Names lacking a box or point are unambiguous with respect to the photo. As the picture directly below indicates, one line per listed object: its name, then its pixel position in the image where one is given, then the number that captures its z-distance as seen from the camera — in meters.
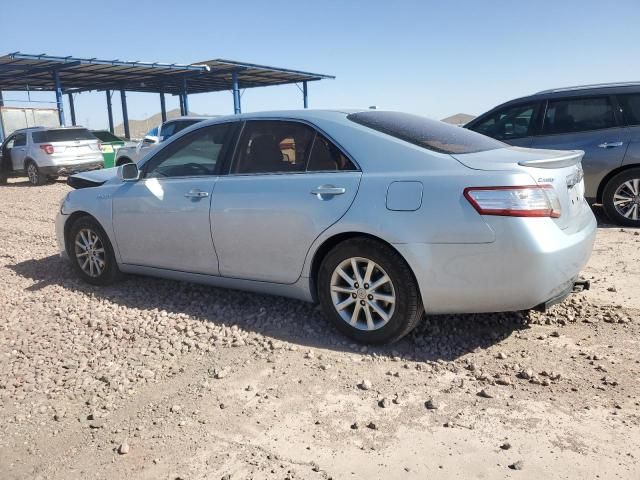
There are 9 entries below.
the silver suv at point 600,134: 6.90
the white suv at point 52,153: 14.91
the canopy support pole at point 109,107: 34.41
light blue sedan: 3.21
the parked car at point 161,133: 13.76
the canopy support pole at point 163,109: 33.78
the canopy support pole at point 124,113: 31.97
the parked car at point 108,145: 16.39
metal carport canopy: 21.62
